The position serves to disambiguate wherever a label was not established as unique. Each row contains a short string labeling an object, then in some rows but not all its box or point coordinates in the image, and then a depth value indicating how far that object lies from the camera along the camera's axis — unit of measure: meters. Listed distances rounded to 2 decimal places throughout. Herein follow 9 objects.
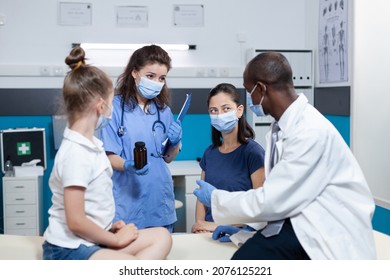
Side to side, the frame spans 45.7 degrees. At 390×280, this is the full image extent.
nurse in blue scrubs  1.85
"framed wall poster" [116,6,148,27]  3.91
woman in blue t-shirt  1.96
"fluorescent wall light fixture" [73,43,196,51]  3.88
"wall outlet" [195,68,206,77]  3.98
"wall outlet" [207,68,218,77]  4.00
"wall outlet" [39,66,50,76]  3.76
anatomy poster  3.61
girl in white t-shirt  1.19
